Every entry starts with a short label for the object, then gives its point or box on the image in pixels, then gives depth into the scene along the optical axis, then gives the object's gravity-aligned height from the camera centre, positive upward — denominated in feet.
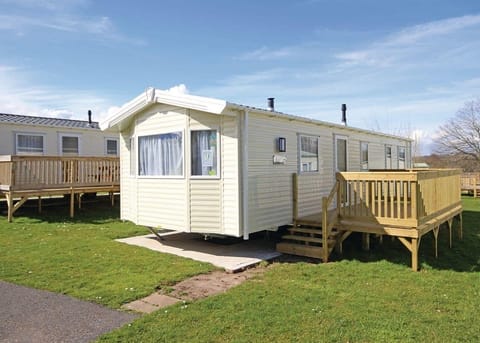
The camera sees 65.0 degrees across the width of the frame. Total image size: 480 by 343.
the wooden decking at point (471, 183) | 68.59 -2.73
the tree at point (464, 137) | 95.55 +8.27
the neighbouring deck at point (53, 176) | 35.65 -0.15
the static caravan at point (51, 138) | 45.78 +4.94
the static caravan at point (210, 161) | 23.32 +0.76
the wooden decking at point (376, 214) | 21.45 -2.81
